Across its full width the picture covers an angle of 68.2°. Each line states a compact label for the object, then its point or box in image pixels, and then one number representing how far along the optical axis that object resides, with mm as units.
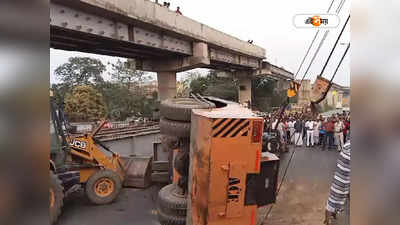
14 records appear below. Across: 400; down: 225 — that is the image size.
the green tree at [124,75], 38500
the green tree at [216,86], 36203
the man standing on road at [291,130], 14469
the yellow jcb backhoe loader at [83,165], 6754
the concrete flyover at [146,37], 10109
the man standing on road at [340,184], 3127
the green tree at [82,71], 36188
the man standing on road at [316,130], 13531
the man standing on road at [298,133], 14068
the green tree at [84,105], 28234
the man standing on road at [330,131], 12506
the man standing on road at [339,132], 12285
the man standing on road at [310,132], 13648
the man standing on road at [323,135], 12930
